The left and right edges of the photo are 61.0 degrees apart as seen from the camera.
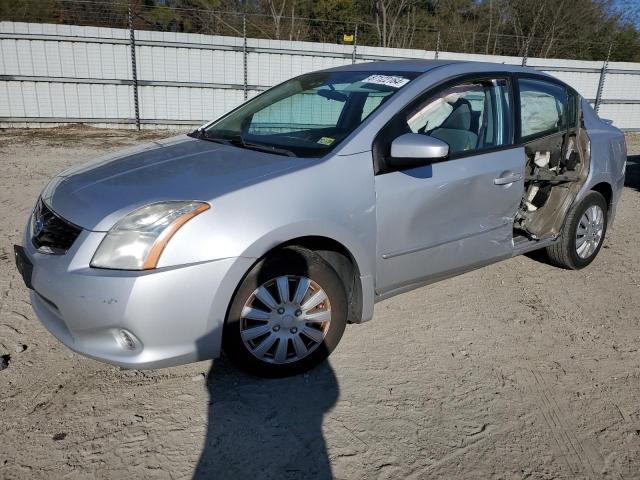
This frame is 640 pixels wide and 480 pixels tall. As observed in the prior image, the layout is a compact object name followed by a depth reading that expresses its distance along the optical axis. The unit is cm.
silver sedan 237
